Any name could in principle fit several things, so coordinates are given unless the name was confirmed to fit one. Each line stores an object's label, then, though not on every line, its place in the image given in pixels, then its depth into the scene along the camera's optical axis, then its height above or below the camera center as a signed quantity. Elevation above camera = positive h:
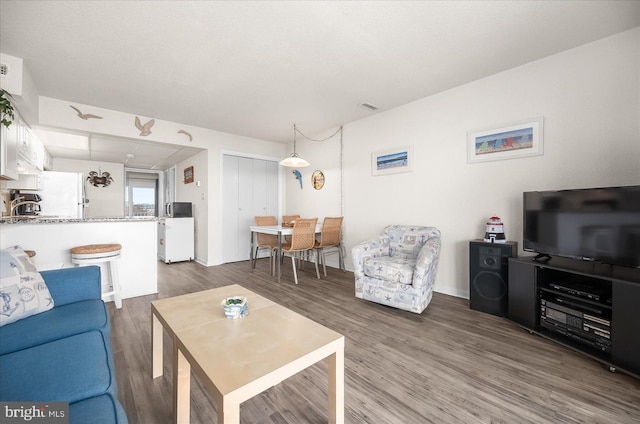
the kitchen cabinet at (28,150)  2.97 +0.82
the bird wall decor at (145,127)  3.96 +1.29
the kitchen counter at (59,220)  2.43 -0.09
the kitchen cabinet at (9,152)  2.27 +0.56
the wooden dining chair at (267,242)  3.97 -0.49
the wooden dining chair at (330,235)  3.95 -0.39
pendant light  4.11 +0.77
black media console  1.60 -0.70
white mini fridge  4.95 -0.54
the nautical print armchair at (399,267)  2.51 -0.58
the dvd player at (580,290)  1.81 -0.59
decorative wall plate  4.89 +0.58
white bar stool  2.52 -0.45
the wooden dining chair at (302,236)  3.60 -0.36
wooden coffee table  0.91 -0.59
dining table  3.63 -0.29
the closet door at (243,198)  5.03 +0.25
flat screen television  1.76 -0.11
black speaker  2.44 -0.64
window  8.29 +0.55
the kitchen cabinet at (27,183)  3.80 +0.45
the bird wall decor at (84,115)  3.48 +1.31
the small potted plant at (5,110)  2.17 +0.87
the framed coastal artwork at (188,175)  5.59 +0.79
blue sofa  0.84 -0.59
